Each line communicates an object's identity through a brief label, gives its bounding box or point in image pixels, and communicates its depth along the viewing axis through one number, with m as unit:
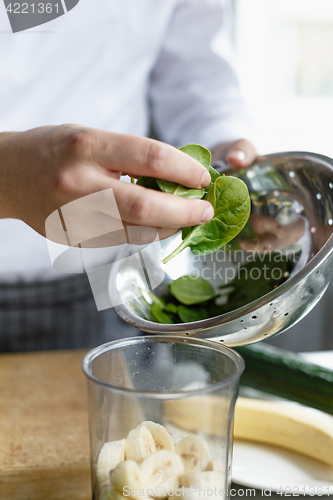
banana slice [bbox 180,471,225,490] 0.30
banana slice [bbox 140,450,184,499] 0.30
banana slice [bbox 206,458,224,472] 0.31
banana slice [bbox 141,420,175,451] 0.32
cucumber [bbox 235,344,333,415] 0.58
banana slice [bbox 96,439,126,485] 0.30
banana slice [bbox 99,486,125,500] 0.30
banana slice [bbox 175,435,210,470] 0.30
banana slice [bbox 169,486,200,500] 0.30
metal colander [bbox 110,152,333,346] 0.37
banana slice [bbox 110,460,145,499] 0.29
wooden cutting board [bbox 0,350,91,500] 0.46
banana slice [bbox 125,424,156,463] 0.30
